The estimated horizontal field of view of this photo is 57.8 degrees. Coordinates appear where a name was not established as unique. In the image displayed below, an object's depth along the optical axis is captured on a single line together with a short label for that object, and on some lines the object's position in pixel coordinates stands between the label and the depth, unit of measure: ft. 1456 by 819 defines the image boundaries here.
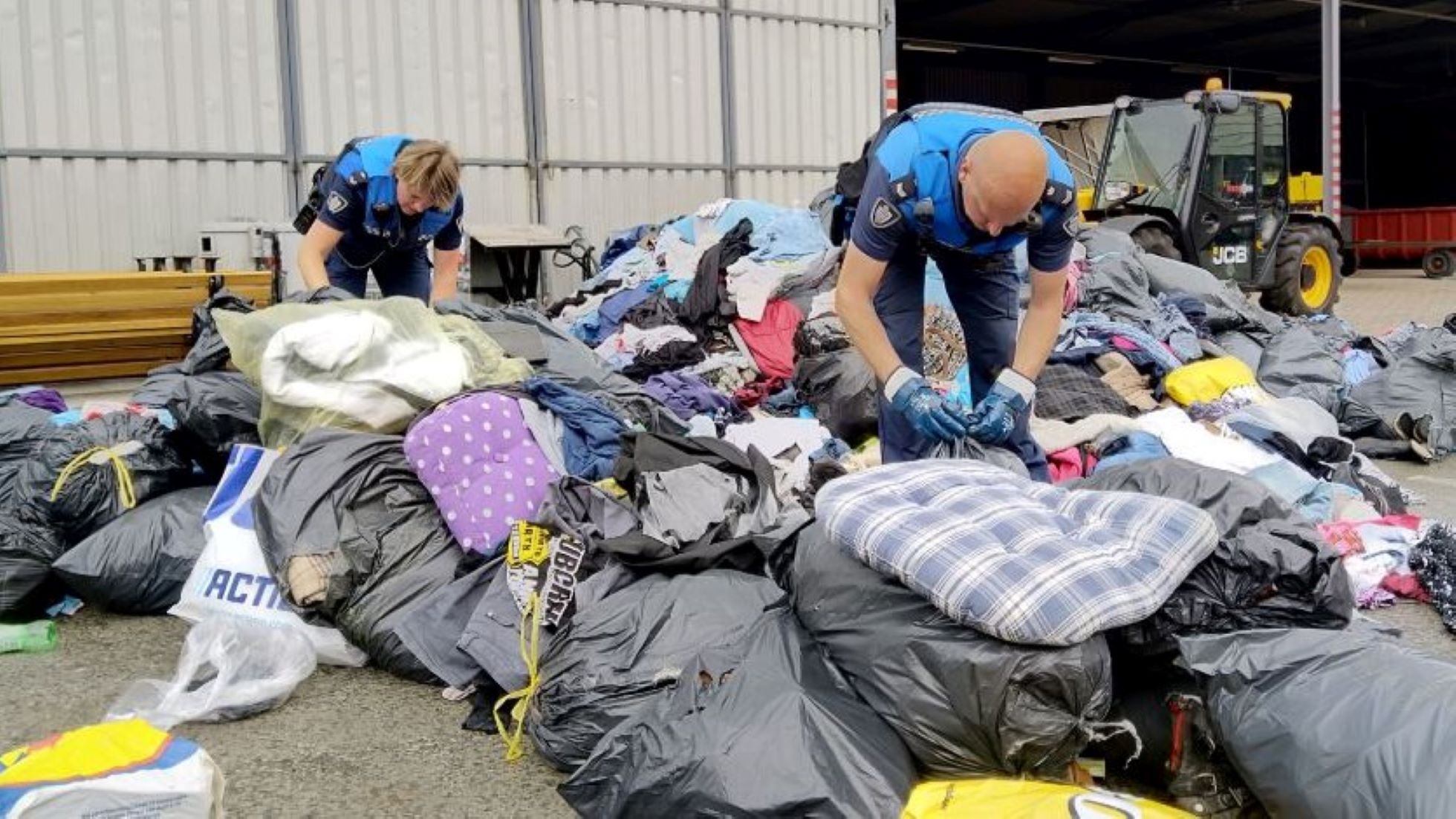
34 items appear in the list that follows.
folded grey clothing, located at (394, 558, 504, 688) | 10.60
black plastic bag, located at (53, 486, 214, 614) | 12.30
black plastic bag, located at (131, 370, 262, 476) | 13.74
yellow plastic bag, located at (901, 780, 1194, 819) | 6.83
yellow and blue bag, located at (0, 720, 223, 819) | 6.62
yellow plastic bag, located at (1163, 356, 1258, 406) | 19.12
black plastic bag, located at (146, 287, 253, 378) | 15.07
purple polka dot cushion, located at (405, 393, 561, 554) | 11.43
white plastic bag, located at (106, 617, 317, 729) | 10.02
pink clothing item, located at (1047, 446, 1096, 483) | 16.17
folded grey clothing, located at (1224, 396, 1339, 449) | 17.43
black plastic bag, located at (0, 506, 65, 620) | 12.04
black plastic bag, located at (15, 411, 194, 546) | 12.57
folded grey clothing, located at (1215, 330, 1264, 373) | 22.48
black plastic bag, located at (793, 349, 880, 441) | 17.76
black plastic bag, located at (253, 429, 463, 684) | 11.16
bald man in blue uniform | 10.59
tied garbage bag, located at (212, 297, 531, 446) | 13.25
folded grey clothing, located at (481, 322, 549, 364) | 15.47
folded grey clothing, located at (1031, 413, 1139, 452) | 16.53
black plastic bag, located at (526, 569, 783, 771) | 8.96
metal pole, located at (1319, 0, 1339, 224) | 54.39
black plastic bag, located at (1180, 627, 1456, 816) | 6.48
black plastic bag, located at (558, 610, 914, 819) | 7.32
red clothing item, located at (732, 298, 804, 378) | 21.62
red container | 68.95
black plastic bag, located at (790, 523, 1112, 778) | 7.45
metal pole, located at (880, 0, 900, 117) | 39.22
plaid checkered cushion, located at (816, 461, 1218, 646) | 7.53
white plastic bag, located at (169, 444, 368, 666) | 11.32
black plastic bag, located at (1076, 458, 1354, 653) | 8.23
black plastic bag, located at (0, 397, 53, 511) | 12.72
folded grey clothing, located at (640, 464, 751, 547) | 10.94
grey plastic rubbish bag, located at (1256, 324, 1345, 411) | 20.98
